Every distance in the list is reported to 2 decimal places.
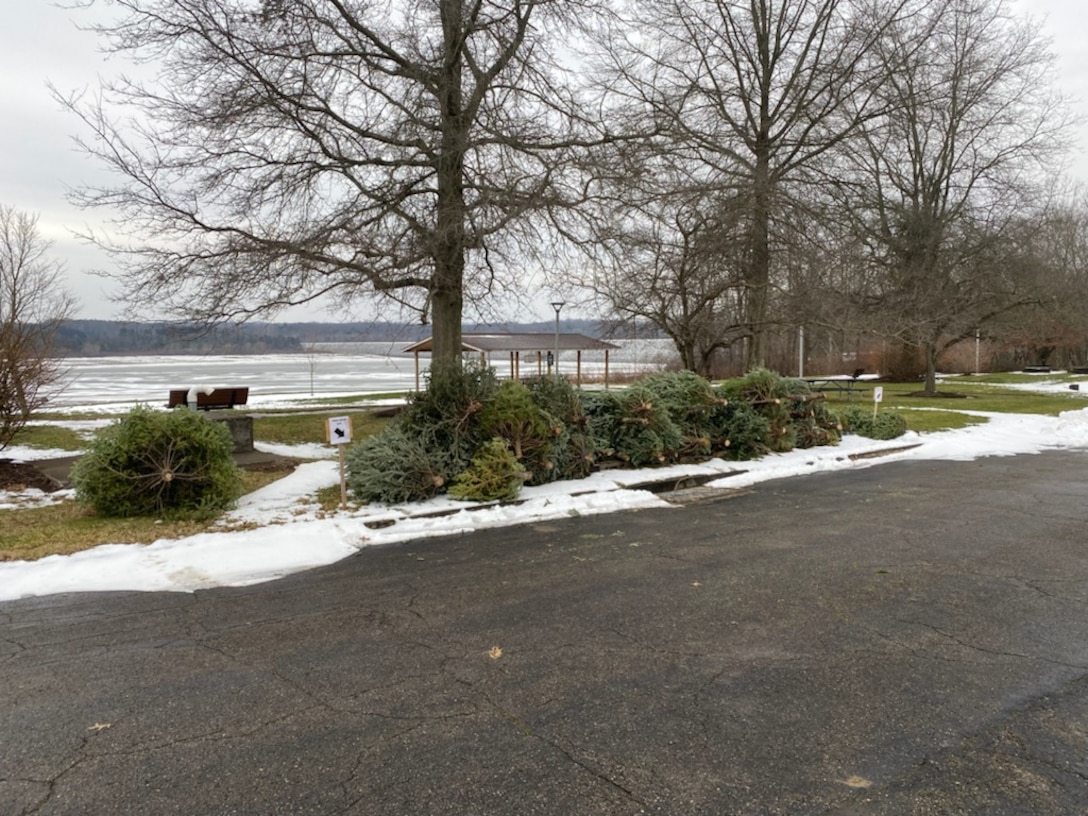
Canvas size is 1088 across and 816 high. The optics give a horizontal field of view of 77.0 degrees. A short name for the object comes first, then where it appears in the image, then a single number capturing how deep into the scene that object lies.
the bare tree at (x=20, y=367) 9.11
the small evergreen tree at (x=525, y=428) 8.44
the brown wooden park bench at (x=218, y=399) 13.02
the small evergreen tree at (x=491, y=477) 7.81
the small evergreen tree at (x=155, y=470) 6.86
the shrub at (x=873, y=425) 13.69
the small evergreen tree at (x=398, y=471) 7.68
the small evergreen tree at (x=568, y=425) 9.10
